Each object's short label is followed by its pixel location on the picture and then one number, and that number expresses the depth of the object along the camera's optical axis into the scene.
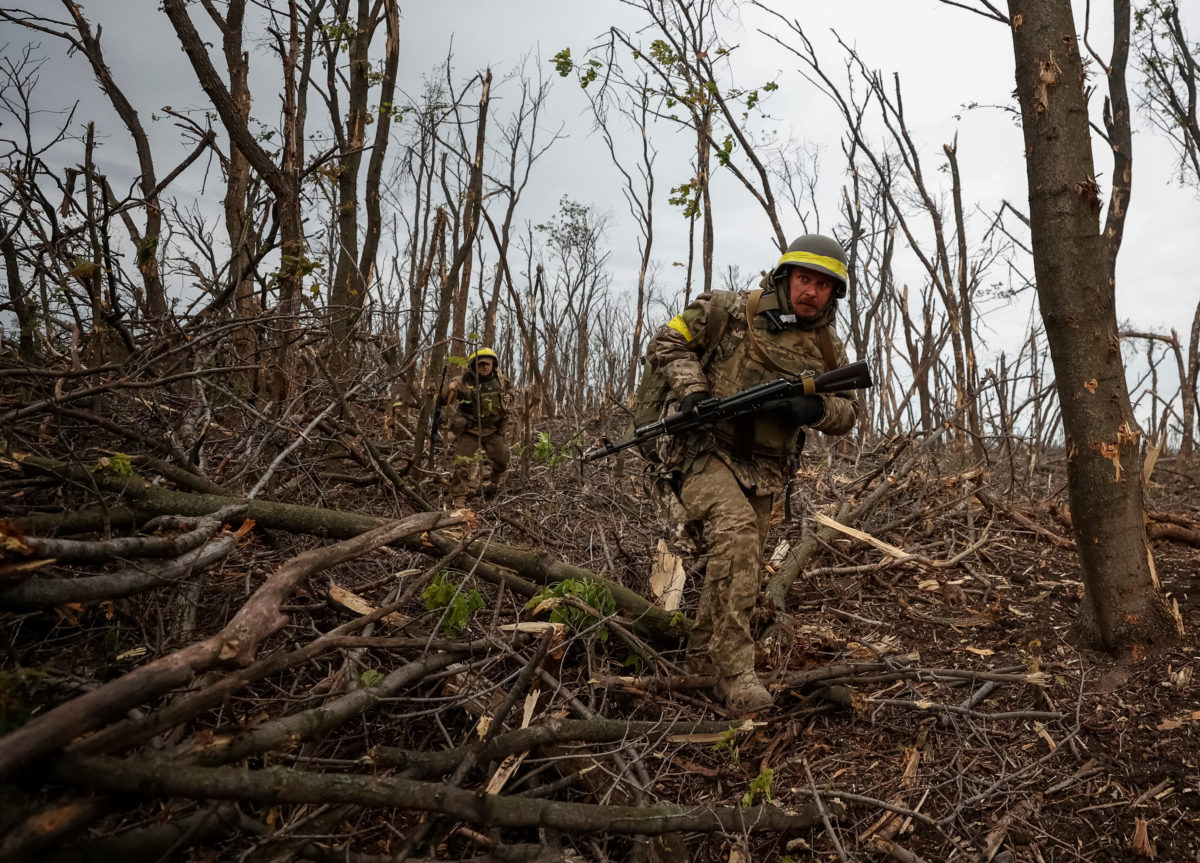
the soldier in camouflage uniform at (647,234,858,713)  3.24
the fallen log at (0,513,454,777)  1.40
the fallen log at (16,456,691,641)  2.81
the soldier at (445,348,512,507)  9.12
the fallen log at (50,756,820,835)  1.56
